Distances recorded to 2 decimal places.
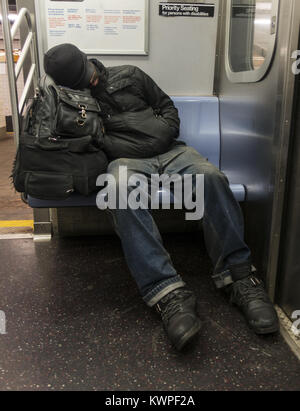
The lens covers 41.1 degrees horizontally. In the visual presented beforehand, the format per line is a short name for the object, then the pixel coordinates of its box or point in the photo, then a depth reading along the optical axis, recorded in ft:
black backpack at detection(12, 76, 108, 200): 6.25
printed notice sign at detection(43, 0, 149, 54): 8.25
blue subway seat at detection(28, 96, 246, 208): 8.53
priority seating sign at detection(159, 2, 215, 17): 8.41
